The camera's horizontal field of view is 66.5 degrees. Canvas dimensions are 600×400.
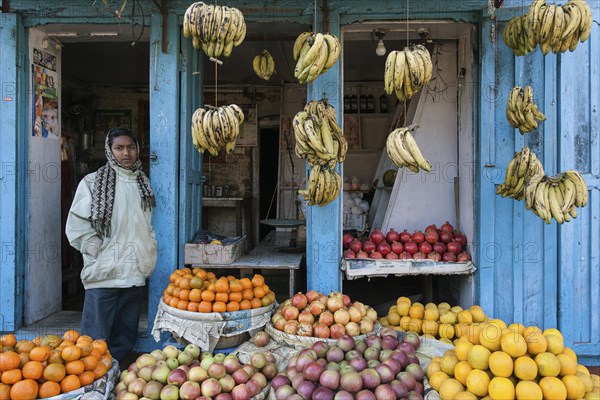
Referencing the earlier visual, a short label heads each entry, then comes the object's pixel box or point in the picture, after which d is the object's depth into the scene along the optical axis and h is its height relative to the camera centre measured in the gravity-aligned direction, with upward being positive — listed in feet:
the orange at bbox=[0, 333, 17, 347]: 8.75 -2.90
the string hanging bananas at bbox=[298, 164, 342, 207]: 11.43 +0.11
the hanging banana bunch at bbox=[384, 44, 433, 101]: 10.03 +2.66
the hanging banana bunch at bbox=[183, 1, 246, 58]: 9.61 +3.47
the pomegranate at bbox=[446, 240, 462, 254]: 13.06 -1.63
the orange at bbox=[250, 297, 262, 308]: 11.58 -2.86
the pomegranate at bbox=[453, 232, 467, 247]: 13.30 -1.42
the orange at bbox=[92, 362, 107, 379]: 8.65 -3.44
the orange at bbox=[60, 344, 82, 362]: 8.48 -3.04
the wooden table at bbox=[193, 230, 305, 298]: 12.83 -2.09
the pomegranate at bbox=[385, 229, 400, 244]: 13.60 -1.38
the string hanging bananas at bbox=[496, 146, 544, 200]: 11.34 +0.43
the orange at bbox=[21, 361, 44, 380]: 8.03 -3.18
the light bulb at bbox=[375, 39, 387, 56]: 13.65 +4.35
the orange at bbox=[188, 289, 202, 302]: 11.12 -2.56
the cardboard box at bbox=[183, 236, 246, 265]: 12.98 -1.79
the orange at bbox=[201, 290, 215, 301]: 11.13 -2.56
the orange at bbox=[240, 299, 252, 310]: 11.37 -2.86
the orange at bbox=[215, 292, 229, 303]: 11.24 -2.63
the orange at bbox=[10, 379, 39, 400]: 7.77 -3.42
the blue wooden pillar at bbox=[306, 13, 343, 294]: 12.74 -1.26
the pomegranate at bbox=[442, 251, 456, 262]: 12.93 -1.90
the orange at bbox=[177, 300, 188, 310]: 11.16 -2.79
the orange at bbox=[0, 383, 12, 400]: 7.73 -3.42
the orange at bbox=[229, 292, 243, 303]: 11.35 -2.64
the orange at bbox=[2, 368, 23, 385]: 7.89 -3.22
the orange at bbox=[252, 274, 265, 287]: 12.10 -2.41
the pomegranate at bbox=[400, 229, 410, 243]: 13.50 -1.38
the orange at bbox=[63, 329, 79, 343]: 9.19 -2.96
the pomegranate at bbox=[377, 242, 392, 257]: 13.24 -1.71
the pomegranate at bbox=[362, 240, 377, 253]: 13.37 -1.64
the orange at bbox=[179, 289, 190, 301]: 11.21 -2.57
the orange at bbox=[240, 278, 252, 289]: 11.73 -2.40
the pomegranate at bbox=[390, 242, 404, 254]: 13.23 -1.67
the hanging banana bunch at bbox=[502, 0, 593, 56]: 10.42 +3.80
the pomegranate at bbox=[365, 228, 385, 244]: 13.60 -1.40
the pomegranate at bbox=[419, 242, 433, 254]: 13.14 -1.67
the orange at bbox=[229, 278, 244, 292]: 11.48 -2.41
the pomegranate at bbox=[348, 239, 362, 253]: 13.24 -1.62
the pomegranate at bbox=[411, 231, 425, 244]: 13.42 -1.39
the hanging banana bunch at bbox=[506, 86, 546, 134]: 11.48 +2.02
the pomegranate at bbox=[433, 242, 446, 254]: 13.11 -1.66
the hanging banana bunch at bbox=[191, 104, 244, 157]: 10.41 +1.47
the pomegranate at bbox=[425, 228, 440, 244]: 13.30 -1.35
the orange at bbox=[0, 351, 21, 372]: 8.01 -3.01
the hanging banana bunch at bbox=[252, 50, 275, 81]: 12.92 +3.59
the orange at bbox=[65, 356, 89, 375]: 8.36 -3.25
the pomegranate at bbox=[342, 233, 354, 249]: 13.55 -1.48
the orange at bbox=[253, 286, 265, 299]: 11.84 -2.65
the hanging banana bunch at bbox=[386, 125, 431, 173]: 10.30 +0.91
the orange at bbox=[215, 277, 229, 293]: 11.34 -2.38
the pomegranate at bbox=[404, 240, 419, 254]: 13.23 -1.67
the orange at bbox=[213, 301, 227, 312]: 11.06 -2.83
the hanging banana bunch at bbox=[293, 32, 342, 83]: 10.03 +2.98
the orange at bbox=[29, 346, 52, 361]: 8.34 -2.99
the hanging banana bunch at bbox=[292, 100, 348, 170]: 10.61 +1.31
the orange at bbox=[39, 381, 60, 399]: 7.95 -3.49
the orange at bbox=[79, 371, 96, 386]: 8.35 -3.45
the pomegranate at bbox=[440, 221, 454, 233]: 13.64 -1.14
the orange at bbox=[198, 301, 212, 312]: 11.01 -2.81
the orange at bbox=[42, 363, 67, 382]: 8.13 -3.26
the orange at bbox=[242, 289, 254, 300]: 11.59 -2.64
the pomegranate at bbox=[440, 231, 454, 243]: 13.34 -1.37
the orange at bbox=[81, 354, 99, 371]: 8.61 -3.25
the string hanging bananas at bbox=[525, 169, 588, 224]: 10.39 -0.11
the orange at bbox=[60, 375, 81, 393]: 8.16 -3.47
